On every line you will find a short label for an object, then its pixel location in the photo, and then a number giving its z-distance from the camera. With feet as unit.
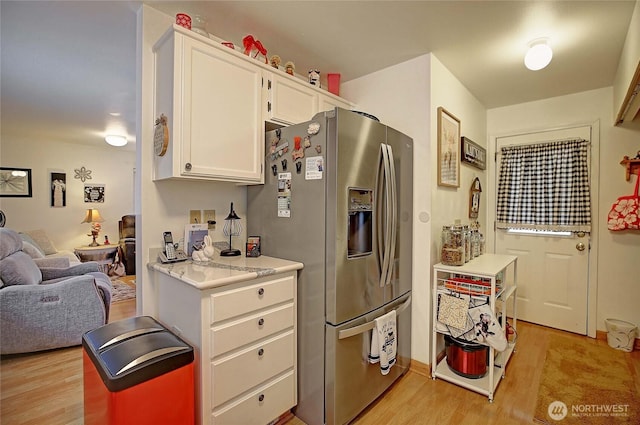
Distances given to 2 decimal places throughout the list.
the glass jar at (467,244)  8.11
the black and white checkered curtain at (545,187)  10.03
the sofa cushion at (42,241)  15.55
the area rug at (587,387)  6.20
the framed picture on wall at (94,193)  18.56
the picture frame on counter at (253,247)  6.65
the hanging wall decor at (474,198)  10.34
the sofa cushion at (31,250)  12.60
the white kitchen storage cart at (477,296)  6.69
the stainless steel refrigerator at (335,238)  5.61
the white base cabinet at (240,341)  4.68
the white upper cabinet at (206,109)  5.31
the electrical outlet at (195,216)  6.57
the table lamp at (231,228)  6.64
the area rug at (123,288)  13.56
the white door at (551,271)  10.14
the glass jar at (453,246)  7.57
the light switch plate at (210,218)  6.83
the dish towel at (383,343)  6.25
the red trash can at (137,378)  3.99
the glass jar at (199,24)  5.89
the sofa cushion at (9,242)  9.20
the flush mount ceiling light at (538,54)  6.76
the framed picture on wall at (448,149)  7.98
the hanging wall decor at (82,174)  18.22
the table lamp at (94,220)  17.95
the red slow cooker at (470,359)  7.22
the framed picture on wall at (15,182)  16.11
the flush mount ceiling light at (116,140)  14.55
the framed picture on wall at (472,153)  9.36
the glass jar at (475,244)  8.57
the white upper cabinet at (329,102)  7.93
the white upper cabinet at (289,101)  6.70
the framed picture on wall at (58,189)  17.44
